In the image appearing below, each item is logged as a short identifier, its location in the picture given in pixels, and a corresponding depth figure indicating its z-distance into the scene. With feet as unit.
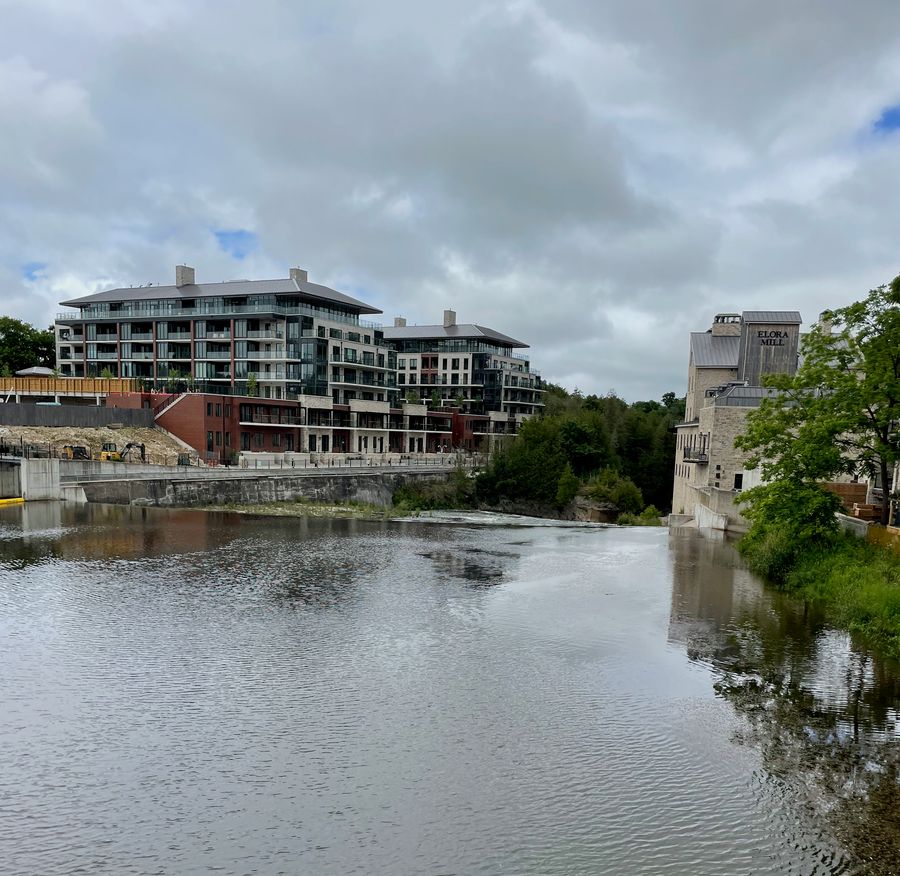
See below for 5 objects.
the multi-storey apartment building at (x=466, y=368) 340.39
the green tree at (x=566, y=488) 229.66
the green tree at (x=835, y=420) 85.71
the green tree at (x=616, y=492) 229.86
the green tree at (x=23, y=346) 297.53
